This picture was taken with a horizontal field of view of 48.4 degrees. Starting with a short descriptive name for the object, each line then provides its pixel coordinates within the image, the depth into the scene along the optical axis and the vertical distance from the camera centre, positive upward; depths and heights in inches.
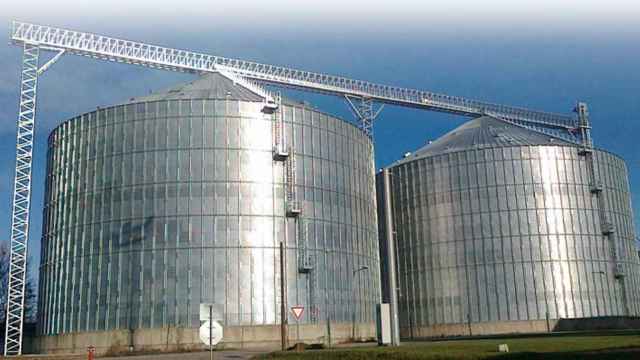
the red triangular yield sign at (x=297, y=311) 1501.5 +51.3
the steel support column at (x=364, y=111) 3843.5 +1184.0
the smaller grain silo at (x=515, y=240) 3292.3 +415.7
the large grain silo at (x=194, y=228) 2407.7 +391.8
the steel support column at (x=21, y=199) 2573.8 +549.4
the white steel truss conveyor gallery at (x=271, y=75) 3026.6 +1281.4
